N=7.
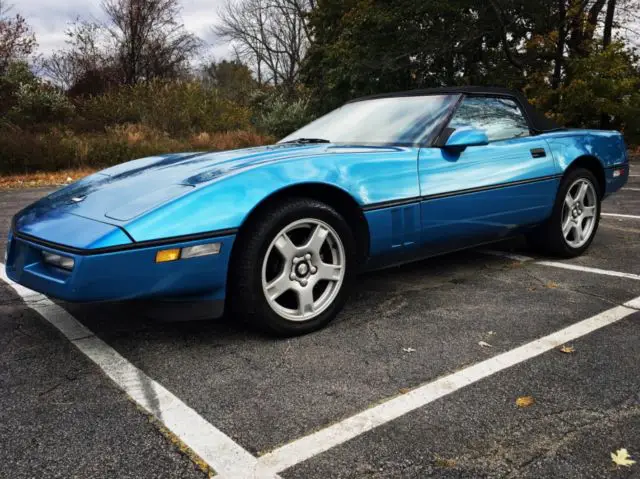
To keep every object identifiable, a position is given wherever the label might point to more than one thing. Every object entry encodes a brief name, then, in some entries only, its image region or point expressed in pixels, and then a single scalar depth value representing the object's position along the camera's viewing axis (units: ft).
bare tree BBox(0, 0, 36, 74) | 58.34
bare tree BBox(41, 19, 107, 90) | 71.67
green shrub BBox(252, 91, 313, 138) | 61.46
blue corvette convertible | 7.87
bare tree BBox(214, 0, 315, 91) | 121.49
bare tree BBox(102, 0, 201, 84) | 73.31
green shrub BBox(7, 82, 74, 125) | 52.49
